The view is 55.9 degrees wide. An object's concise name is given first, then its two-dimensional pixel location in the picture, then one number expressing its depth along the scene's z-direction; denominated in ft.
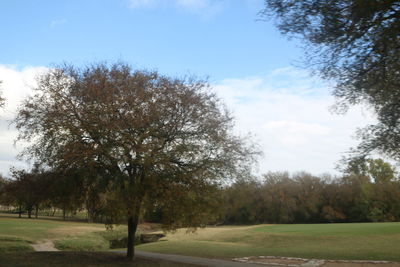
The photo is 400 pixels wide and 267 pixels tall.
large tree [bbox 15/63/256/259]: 50.88
